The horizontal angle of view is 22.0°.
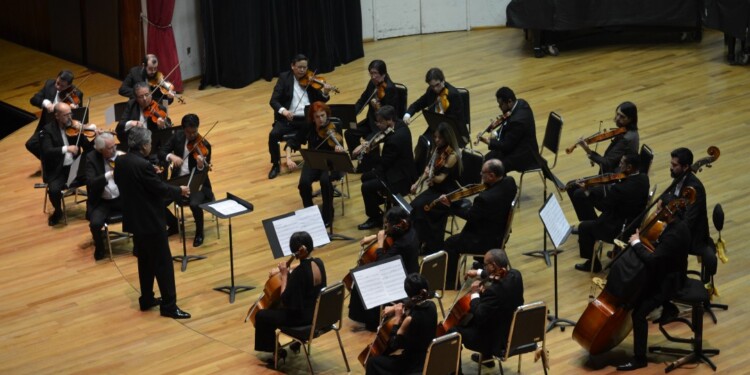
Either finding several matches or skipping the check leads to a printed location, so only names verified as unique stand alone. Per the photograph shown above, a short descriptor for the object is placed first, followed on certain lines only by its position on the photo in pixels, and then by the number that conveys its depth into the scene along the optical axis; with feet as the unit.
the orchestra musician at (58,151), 58.03
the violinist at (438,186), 50.74
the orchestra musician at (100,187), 53.42
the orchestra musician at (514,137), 56.01
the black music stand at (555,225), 43.16
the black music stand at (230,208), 47.40
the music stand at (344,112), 60.27
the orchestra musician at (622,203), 48.06
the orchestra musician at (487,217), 47.45
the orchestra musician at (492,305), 40.09
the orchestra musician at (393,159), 53.99
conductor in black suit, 46.70
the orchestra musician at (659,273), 41.69
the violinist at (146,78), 63.79
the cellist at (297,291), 41.73
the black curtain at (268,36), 80.31
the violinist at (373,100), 60.80
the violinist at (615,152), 51.58
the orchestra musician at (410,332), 37.93
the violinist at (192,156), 53.82
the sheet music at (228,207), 47.58
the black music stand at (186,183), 49.77
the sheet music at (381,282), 40.59
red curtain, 78.51
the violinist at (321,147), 56.23
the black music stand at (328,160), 52.01
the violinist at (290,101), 63.57
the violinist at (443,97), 59.48
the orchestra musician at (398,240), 44.72
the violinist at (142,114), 59.75
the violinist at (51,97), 62.08
